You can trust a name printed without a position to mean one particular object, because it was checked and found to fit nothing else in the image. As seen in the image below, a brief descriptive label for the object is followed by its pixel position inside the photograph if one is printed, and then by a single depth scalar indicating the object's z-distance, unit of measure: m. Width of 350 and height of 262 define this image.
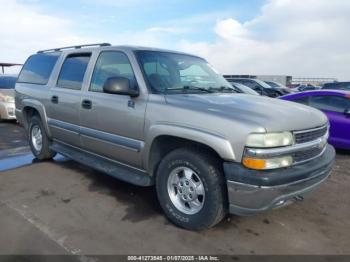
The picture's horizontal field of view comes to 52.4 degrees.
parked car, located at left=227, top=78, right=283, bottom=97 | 18.76
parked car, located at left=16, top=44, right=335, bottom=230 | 3.16
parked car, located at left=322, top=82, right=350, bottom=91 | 16.11
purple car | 7.14
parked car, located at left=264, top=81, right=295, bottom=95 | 20.08
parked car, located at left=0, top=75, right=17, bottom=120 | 10.70
